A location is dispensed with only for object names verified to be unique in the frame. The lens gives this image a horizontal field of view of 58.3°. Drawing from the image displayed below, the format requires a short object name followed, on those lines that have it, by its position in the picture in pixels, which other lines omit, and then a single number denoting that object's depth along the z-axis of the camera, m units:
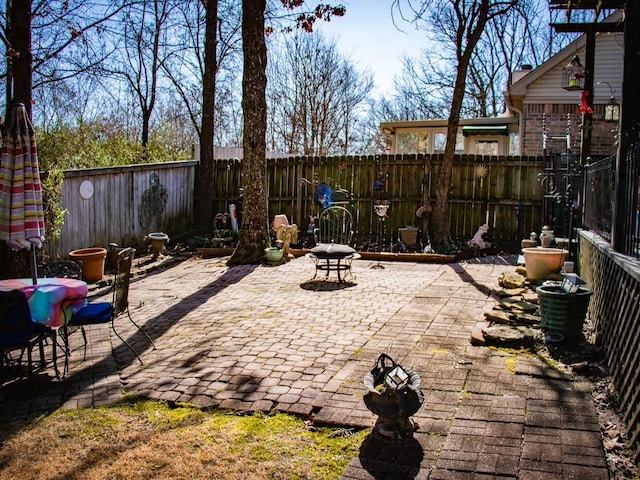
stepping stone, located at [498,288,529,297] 6.72
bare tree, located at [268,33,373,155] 23.97
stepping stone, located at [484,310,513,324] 5.49
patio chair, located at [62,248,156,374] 4.83
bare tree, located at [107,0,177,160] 15.76
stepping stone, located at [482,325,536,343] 4.89
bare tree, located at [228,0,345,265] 9.98
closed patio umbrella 4.81
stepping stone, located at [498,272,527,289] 7.15
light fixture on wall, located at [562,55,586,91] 9.20
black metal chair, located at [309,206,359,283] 7.95
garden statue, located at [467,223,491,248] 10.98
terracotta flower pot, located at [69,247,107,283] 8.62
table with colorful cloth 4.51
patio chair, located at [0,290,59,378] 4.19
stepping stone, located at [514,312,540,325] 5.43
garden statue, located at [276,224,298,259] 11.09
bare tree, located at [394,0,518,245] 11.05
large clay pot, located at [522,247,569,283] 7.04
